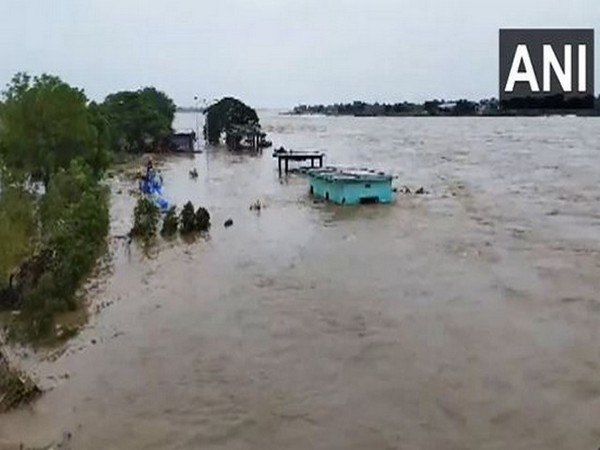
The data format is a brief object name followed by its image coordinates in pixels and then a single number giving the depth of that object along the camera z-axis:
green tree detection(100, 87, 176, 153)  56.84
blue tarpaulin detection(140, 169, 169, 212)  29.30
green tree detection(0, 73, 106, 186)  25.22
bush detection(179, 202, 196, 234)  24.70
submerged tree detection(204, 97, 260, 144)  70.38
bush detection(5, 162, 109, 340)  14.26
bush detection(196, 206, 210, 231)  25.15
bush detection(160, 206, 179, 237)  24.09
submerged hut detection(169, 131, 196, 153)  64.56
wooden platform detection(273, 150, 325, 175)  47.53
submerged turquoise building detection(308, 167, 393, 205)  31.95
